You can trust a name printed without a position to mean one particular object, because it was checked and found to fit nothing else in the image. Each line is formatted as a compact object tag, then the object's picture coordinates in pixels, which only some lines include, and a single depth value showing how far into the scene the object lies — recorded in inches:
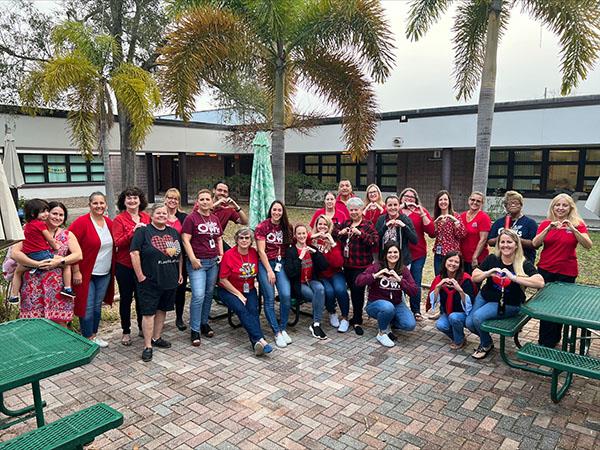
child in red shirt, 162.4
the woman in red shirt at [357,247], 203.6
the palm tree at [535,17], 305.4
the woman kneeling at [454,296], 182.9
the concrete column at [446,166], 629.3
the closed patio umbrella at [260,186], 245.9
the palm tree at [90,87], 391.9
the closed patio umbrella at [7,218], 123.7
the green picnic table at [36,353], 98.7
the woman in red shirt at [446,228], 211.0
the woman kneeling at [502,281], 165.9
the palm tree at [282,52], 322.7
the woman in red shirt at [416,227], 216.8
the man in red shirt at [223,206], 215.8
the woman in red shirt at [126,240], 183.9
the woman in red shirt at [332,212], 220.5
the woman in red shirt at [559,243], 173.3
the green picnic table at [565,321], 129.5
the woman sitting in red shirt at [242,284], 184.9
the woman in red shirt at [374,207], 225.8
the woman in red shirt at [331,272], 204.7
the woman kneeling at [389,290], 190.7
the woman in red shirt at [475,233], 209.6
